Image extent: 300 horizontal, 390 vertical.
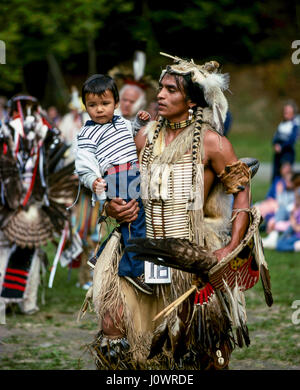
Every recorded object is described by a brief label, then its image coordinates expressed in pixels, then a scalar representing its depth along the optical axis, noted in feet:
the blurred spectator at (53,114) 52.42
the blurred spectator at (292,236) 33.81
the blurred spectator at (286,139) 46.03
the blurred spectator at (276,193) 38.50
